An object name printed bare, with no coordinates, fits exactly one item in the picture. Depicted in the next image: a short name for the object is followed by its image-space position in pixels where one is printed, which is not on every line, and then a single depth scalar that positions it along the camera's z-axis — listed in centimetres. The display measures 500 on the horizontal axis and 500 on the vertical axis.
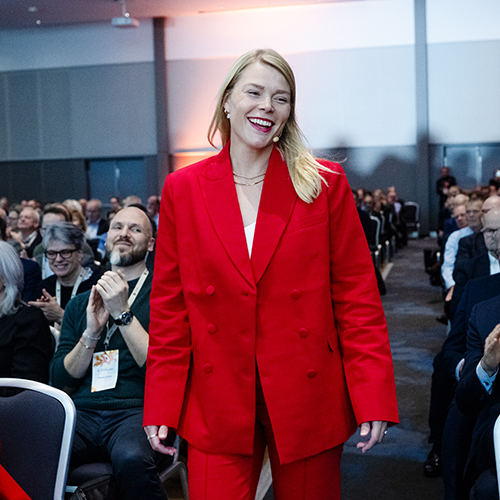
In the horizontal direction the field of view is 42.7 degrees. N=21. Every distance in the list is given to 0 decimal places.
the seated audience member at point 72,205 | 713
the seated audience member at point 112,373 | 216
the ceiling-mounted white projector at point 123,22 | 1409
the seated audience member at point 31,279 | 402
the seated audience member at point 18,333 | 246
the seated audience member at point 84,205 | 1058
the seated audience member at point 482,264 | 373
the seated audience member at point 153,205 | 976
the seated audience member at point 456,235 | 547
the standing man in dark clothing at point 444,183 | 1492
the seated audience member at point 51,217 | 527
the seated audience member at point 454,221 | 719
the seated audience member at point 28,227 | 633
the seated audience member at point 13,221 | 743
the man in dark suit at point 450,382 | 238
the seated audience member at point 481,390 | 201
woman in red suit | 143
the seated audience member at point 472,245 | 484
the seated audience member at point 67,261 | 352
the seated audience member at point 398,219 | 1392
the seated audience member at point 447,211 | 993
